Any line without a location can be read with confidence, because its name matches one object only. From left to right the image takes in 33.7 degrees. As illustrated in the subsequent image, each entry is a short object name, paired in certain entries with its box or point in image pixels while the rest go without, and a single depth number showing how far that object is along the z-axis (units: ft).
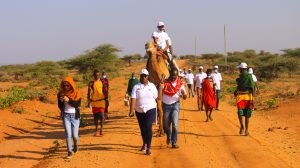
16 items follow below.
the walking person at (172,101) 38.34
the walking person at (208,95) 55.47
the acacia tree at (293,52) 189.67
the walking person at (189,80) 85.81
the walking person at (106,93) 46.88
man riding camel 47.57
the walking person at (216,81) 66.25
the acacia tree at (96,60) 167.94
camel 45.72
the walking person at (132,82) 61.62
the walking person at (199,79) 71.46
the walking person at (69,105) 37.19
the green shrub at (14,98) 71.31
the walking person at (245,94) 44.29
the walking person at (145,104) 35.91
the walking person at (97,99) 46.42
